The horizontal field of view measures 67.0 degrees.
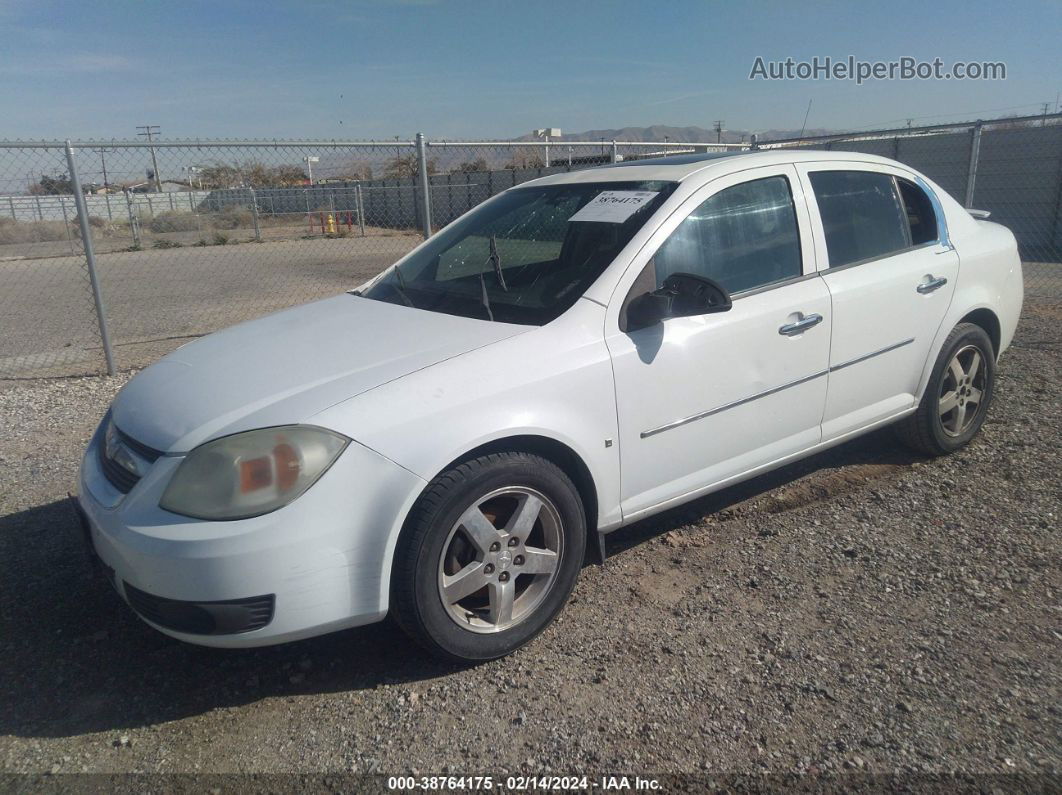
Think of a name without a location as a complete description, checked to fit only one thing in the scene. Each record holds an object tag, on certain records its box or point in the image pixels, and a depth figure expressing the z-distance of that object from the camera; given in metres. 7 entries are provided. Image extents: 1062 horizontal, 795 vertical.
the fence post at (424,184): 7.48
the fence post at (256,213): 24.12
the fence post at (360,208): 22.58
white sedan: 2.53
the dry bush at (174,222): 30.14
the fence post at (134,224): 24.21
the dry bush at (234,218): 28.11
